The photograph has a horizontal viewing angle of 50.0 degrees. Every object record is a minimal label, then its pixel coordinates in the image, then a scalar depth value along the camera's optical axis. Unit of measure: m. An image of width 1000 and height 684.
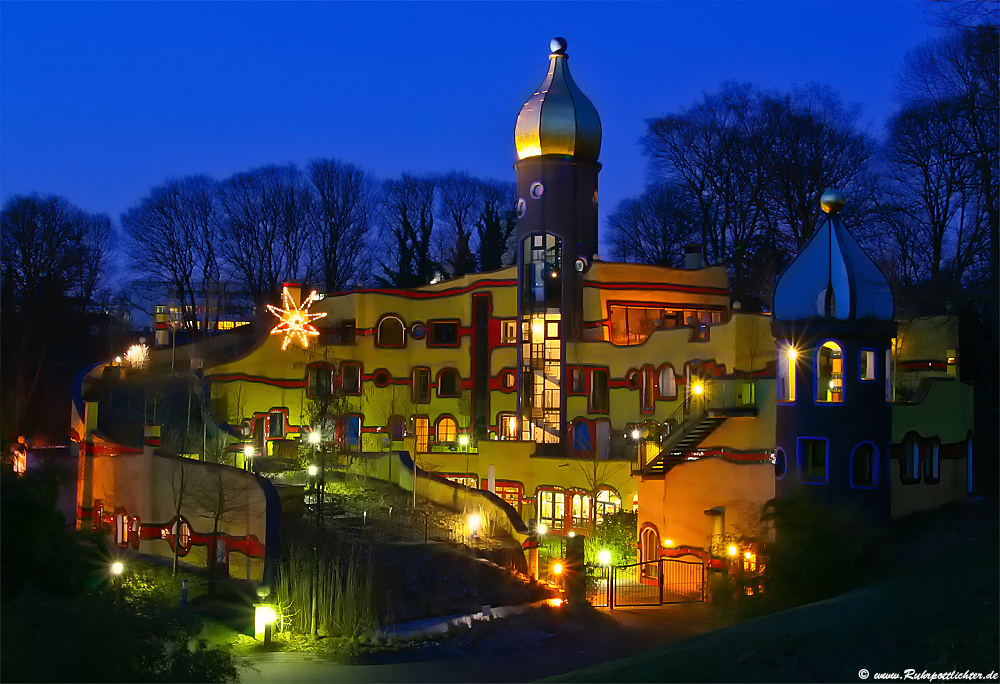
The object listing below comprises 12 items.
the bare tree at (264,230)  54.94
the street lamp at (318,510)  19.62
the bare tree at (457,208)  61.50
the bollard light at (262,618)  19.16
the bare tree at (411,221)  58.84
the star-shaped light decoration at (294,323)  40.53
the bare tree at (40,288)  43.91
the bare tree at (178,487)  25.73
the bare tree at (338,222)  56.19
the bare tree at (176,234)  54.59
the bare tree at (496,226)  56.06
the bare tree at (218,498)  24.86
